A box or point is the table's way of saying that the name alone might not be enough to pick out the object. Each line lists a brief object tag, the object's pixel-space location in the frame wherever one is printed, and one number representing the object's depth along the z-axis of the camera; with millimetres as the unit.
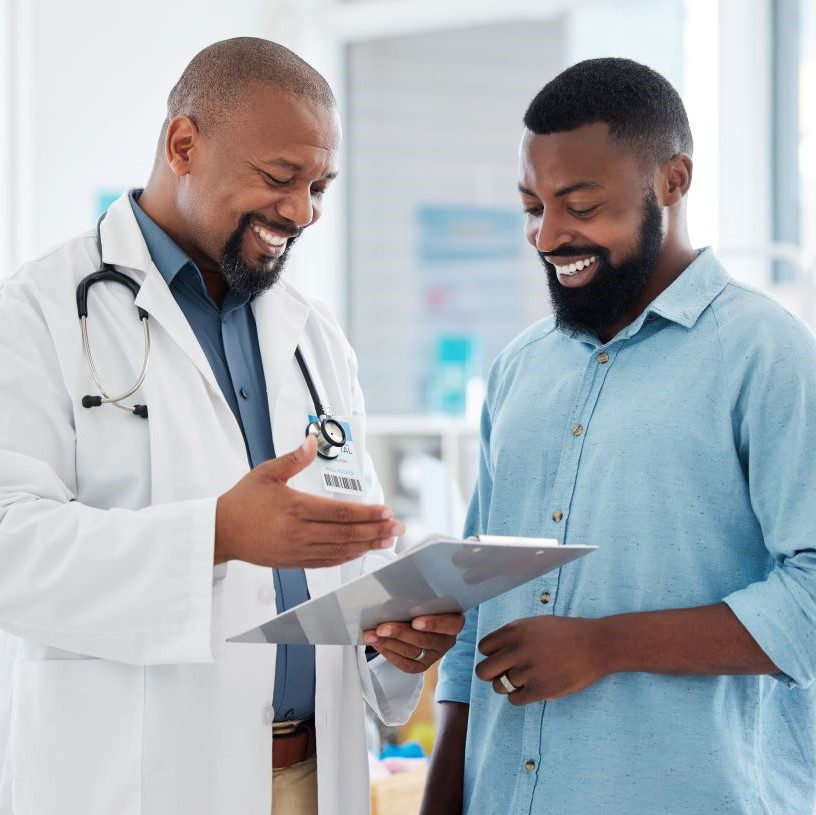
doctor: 1907
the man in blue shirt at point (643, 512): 1871
